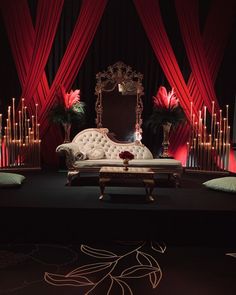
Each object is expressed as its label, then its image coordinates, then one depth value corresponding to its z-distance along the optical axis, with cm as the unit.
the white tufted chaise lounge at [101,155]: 465
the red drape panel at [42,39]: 582
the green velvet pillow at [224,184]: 409
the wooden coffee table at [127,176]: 383
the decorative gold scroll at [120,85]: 598
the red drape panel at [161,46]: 583
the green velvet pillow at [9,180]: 418
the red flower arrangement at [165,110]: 566
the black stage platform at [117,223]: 329
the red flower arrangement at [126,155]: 408
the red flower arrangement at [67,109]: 568
